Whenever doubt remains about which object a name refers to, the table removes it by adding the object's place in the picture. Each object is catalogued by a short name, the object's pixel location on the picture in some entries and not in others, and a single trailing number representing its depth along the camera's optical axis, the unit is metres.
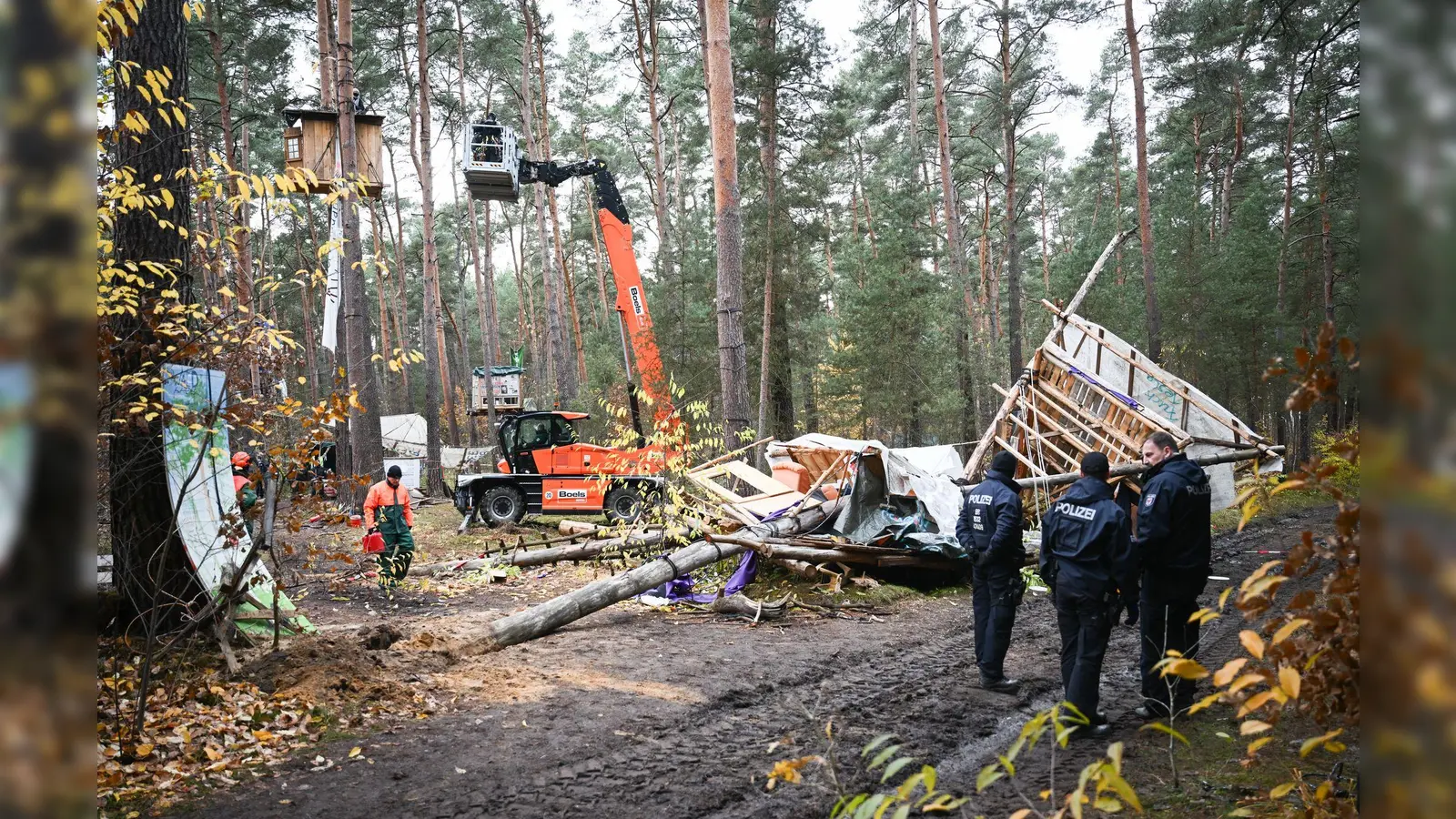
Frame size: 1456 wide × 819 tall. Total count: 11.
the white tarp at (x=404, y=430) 33.47
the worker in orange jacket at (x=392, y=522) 10.29
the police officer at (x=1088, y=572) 5.39
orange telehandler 15.88
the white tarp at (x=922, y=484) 10.32
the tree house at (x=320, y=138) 14.82
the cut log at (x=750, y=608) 8.72
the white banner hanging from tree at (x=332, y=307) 14.79
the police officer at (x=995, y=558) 6.40
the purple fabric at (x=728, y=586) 9.59
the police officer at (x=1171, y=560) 5.72
